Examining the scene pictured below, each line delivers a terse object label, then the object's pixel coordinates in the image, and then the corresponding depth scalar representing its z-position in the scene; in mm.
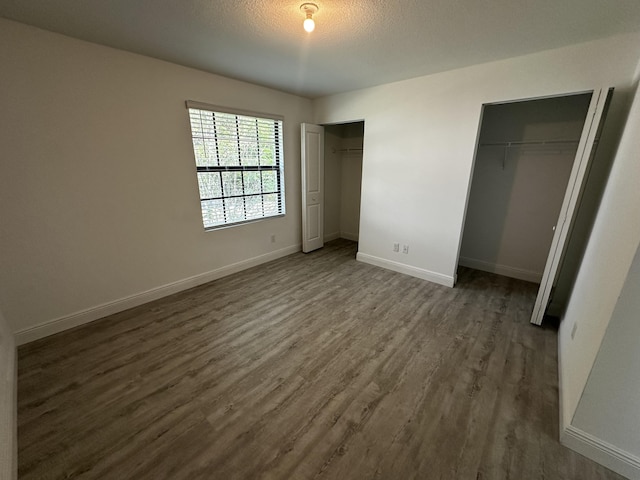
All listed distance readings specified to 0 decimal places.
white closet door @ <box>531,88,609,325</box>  1983
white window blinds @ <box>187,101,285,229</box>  3080
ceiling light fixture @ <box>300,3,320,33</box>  1637
